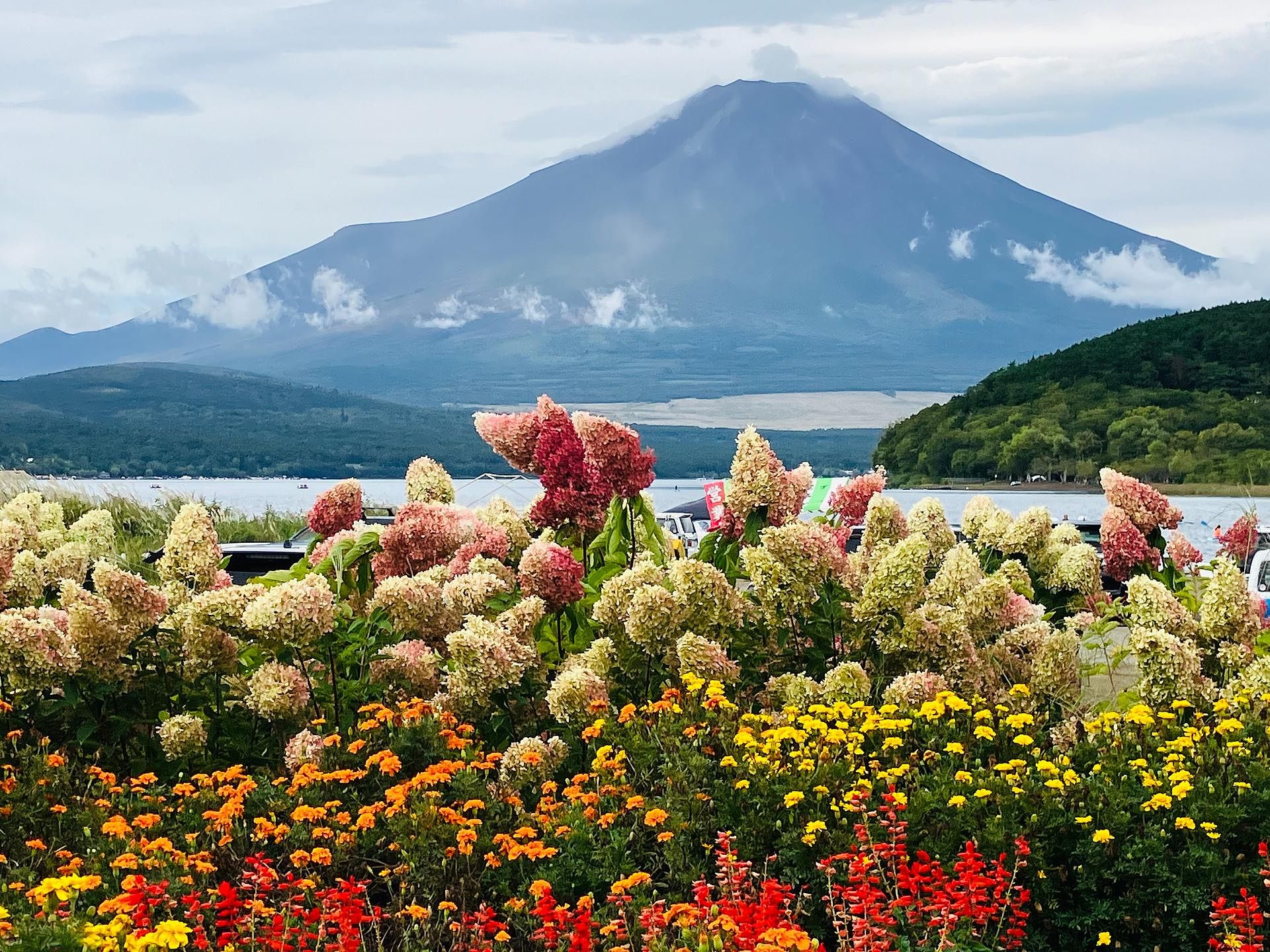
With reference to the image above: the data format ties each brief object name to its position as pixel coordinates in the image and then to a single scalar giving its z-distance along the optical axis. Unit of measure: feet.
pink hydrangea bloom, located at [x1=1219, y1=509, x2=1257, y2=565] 31.40
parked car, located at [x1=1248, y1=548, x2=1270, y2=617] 45.16
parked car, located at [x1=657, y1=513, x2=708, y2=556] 72.54
